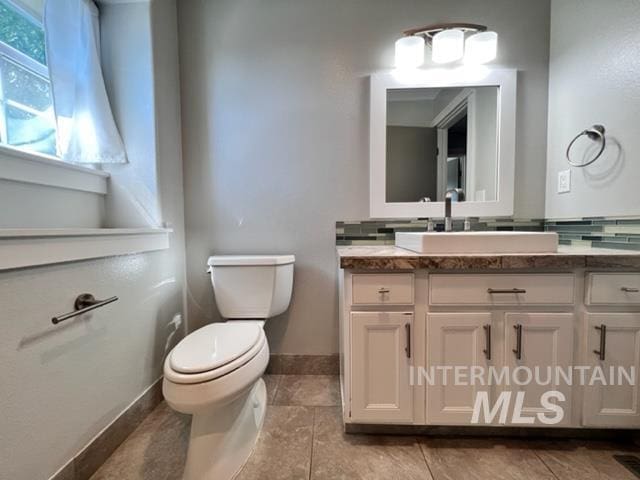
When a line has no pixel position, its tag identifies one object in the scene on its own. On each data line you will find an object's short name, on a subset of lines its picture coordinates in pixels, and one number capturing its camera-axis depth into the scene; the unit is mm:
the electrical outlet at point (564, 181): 1548
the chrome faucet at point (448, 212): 1512
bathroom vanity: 1142
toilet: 982
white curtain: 1292
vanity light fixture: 1556
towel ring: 1359
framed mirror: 1663
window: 1154
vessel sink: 1193
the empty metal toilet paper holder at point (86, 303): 1001
